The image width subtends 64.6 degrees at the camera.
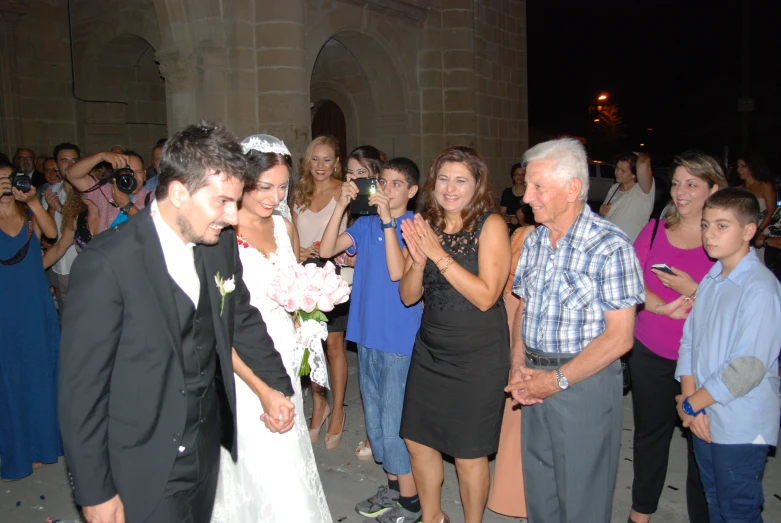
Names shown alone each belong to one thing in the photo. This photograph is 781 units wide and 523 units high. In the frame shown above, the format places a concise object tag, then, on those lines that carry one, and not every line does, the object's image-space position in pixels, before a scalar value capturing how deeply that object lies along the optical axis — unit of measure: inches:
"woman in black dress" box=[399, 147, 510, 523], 125.0
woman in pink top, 132.6
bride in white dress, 113.3
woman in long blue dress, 177.0
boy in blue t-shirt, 148.5
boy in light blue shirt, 108.0
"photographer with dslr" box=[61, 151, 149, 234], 188.9
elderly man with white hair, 108.5
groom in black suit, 77.5
